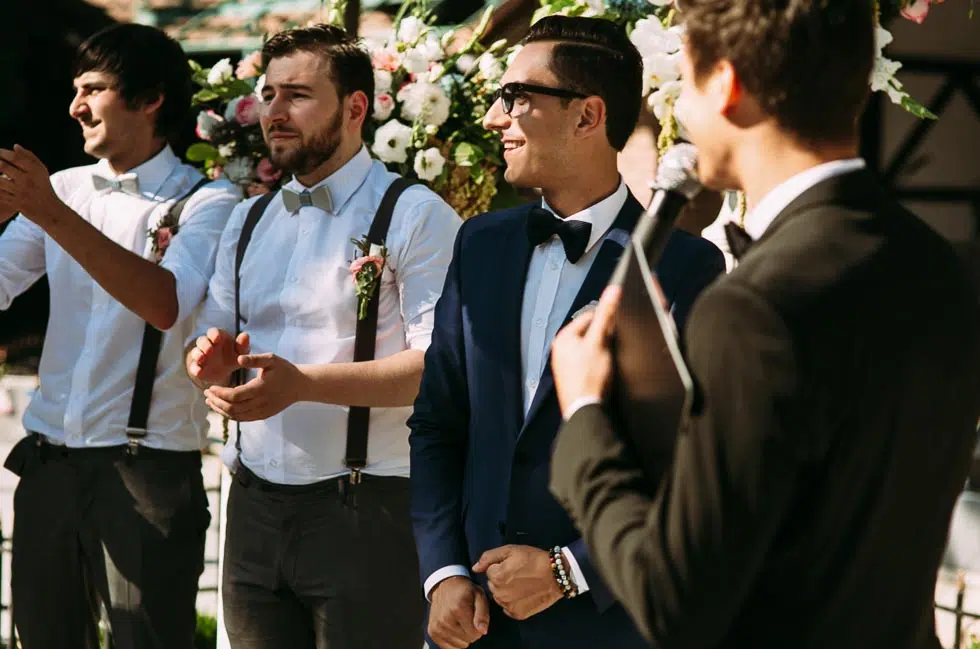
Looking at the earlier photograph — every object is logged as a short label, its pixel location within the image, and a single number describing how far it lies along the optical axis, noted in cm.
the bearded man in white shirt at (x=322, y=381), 313
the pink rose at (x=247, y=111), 388
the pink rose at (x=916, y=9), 330
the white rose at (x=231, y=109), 394
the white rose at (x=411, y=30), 391
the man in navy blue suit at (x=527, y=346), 237
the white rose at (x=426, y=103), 371
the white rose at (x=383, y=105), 375
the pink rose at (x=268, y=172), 387
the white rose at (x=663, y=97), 316
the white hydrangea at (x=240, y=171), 392
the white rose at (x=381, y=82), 379
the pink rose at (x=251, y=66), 400
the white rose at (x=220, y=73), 404
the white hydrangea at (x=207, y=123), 395
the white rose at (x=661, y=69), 315
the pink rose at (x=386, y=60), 383
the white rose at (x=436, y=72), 382
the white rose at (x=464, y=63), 391
